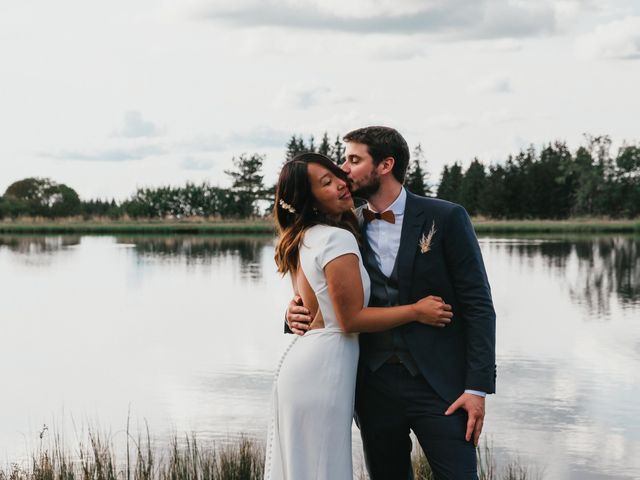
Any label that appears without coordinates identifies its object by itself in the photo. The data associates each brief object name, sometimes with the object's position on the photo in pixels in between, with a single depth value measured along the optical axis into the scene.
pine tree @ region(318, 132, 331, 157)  76.55
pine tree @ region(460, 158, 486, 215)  79.31
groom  3.51
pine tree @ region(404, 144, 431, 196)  76.06
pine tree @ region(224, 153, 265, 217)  69.19
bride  3.46
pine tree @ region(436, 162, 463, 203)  85.12
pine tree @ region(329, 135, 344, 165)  77.12
